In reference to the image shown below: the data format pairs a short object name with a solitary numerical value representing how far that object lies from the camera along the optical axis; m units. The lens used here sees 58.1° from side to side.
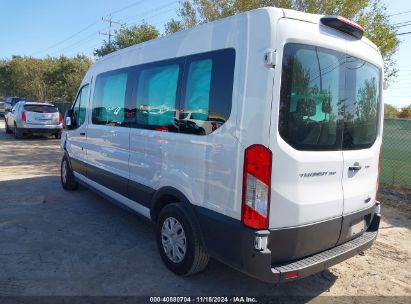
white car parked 15.65
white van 2.91
